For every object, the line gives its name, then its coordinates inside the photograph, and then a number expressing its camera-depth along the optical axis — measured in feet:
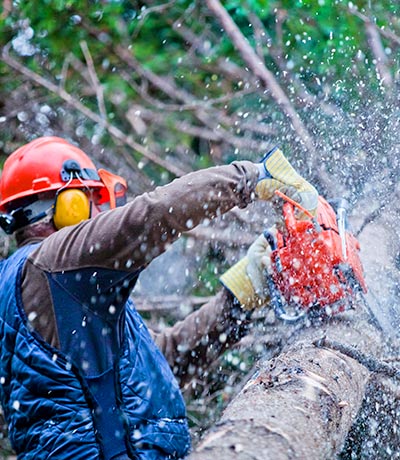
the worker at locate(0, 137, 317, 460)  15.01
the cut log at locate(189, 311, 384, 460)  11.10
